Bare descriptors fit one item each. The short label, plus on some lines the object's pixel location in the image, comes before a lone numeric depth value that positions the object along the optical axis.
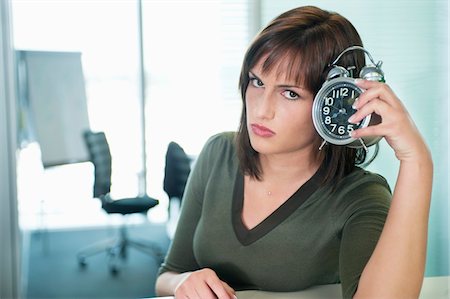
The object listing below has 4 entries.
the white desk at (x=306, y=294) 1.11
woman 0.95
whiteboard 3.35
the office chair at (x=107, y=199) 3.47
